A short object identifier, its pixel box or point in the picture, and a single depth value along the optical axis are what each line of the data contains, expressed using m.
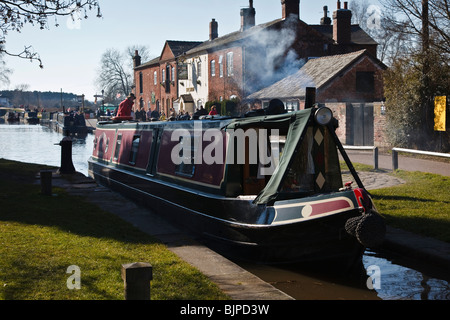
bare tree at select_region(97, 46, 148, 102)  93.75
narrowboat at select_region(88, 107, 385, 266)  6.96
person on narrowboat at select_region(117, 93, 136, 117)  16.37
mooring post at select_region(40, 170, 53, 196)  11.88
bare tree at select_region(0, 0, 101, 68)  11.52
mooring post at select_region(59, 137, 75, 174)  16.38
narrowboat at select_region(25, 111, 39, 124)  75.24
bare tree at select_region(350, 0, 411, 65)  20.23
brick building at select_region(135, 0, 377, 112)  36.44
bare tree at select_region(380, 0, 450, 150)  19.16
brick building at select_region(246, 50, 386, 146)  25.03
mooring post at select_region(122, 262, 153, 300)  4.18
